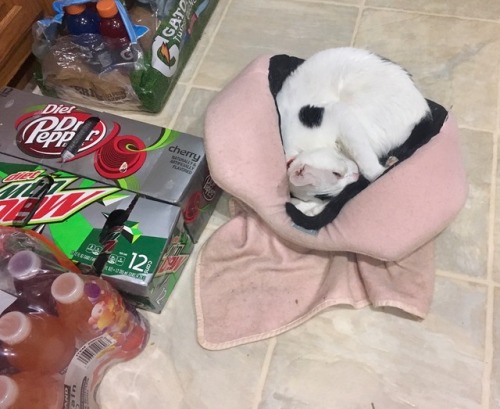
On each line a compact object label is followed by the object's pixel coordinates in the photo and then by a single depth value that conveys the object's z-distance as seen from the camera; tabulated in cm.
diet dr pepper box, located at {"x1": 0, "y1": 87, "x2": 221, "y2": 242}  97
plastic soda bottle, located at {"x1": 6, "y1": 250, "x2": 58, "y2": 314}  81
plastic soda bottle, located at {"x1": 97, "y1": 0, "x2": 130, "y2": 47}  116
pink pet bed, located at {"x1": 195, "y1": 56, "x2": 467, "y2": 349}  87
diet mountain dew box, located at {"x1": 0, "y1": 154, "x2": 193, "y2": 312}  89
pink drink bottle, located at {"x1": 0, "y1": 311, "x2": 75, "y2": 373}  73
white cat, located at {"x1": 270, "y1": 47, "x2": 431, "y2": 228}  91
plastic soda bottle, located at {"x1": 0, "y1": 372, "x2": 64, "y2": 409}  68
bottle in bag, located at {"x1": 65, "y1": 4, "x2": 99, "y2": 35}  120
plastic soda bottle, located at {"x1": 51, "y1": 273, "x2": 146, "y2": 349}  78
